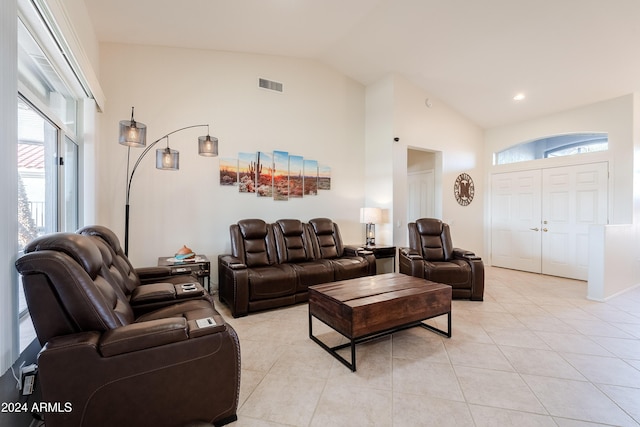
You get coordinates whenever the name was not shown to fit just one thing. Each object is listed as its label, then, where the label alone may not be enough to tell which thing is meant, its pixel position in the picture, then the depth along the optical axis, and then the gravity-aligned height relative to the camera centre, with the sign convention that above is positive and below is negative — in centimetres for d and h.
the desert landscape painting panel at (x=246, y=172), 443 +61
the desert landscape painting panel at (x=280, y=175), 470 +61
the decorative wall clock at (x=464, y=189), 595 +50
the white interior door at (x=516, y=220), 571 -15
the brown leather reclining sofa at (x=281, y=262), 344 -71
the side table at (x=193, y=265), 345 -65
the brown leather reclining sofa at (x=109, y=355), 130 -72
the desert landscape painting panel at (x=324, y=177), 511 +63
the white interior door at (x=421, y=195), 605 +40
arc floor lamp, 275 +70
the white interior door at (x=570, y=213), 492 +1
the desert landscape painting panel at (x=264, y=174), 456 +61
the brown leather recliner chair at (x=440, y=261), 395 -71
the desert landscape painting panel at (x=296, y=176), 483 +61
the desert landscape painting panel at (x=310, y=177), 497 +61
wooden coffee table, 230 -82
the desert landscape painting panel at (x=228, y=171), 430 +62
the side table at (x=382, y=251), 474 -65
